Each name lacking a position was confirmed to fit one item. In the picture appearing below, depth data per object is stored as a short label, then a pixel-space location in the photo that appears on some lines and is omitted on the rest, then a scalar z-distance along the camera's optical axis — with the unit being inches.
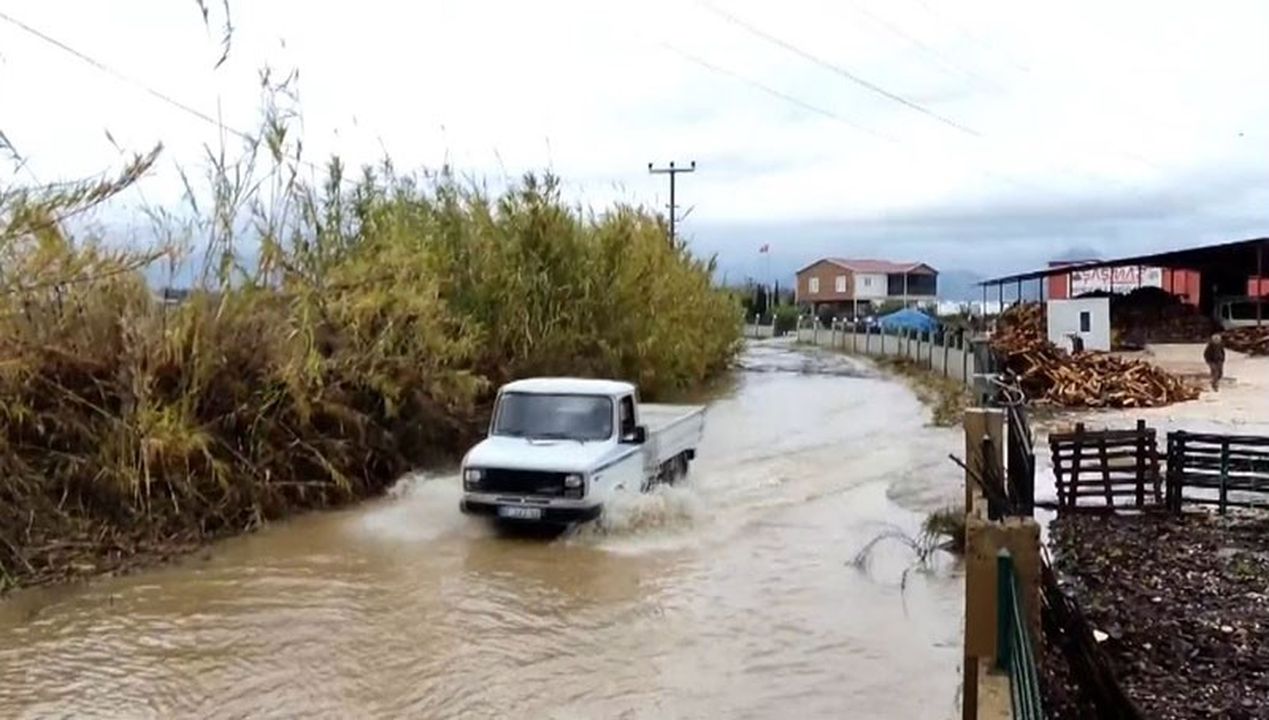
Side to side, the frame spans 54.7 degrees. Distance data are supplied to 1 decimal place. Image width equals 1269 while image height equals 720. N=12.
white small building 1576.0
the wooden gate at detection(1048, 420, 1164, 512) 532.7
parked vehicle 1900.8
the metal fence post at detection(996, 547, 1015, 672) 187.3
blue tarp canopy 2249.4
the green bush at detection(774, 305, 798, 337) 3225.9
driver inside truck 586.9
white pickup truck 530.9
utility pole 2667.1
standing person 1182.3
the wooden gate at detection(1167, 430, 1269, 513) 512.4
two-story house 4222.4
